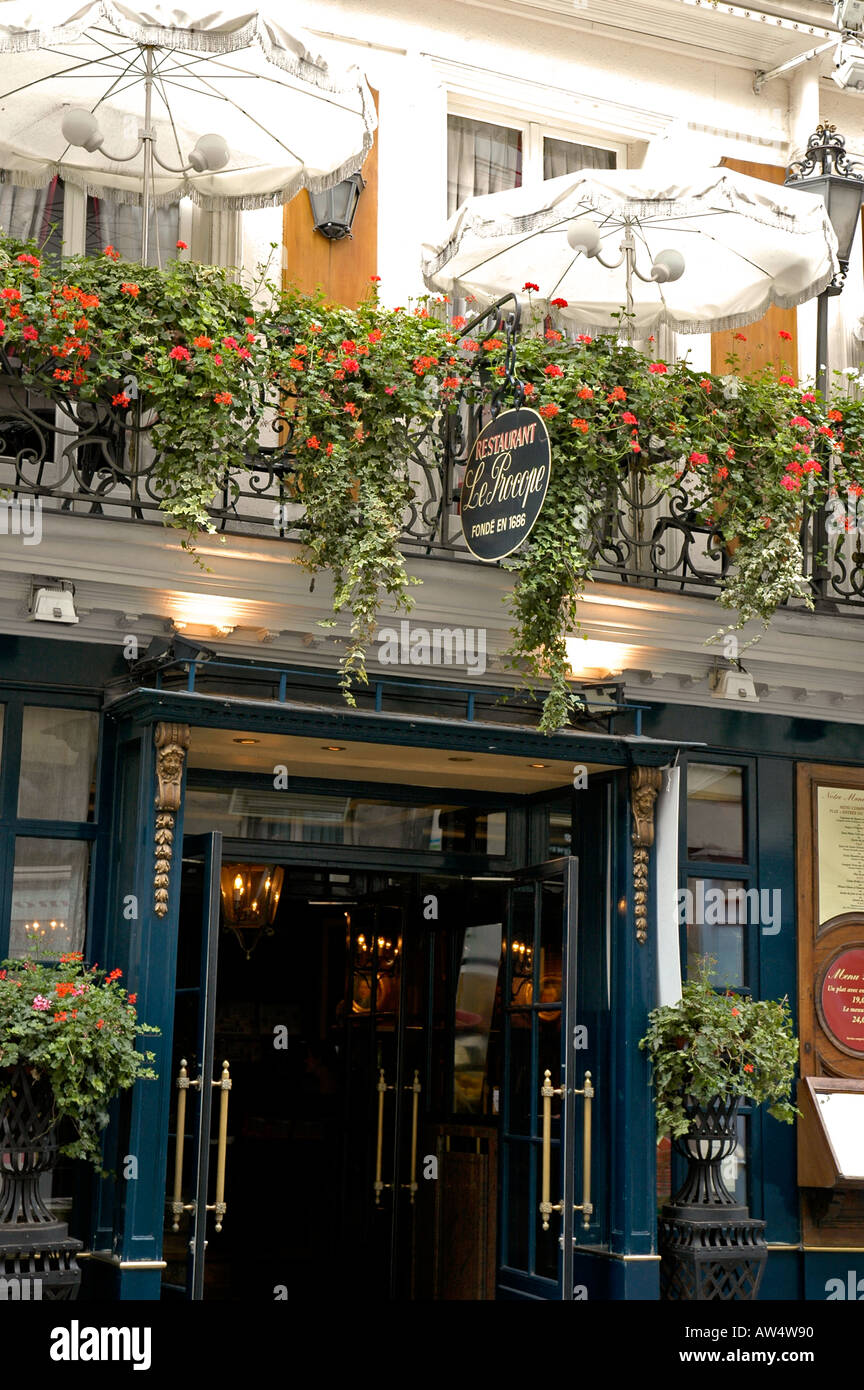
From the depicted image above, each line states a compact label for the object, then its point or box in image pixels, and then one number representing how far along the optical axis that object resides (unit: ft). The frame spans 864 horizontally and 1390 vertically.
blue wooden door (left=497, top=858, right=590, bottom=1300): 28.43
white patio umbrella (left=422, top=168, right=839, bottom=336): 30.19
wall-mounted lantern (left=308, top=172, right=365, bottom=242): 33.50
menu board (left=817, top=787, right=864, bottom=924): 33.91
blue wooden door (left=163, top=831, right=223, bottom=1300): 25.99
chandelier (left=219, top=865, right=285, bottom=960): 35.99
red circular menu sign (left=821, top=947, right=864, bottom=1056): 33.47
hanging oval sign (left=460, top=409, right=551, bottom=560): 26.55
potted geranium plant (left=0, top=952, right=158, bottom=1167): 24.43
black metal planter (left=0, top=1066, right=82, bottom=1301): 24.32
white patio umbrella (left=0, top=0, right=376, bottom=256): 28.25
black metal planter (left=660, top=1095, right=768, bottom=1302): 28.78
